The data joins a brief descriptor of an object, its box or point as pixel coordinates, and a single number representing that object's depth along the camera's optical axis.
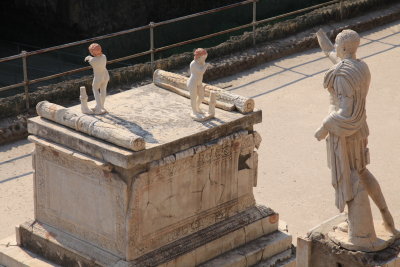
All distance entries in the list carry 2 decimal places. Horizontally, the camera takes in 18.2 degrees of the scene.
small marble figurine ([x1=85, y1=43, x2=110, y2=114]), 11.96
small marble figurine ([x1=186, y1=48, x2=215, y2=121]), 11.90
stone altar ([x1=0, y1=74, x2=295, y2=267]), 11.52
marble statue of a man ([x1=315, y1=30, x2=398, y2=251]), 10.80
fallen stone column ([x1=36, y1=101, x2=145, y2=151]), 11.25
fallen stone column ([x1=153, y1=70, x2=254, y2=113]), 12.32
